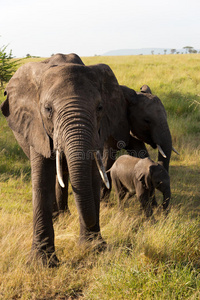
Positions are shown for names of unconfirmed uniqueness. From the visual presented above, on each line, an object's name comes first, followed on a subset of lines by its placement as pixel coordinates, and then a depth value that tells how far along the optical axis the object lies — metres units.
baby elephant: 10.51
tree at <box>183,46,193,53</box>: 132.90
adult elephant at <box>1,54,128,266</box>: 6.62
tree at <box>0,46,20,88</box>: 18.19
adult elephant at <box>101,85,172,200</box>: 12.36
